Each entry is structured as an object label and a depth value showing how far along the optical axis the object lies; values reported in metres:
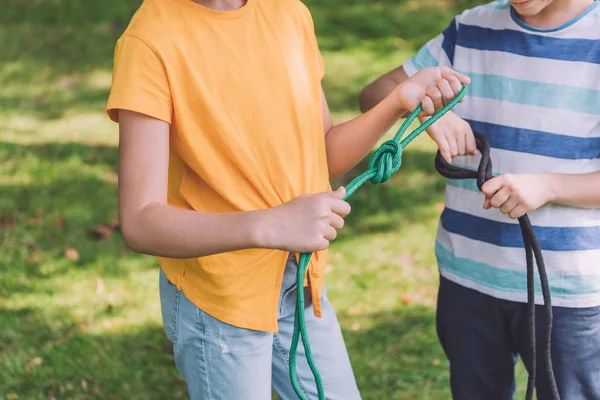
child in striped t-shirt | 1.92
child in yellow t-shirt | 1.57
